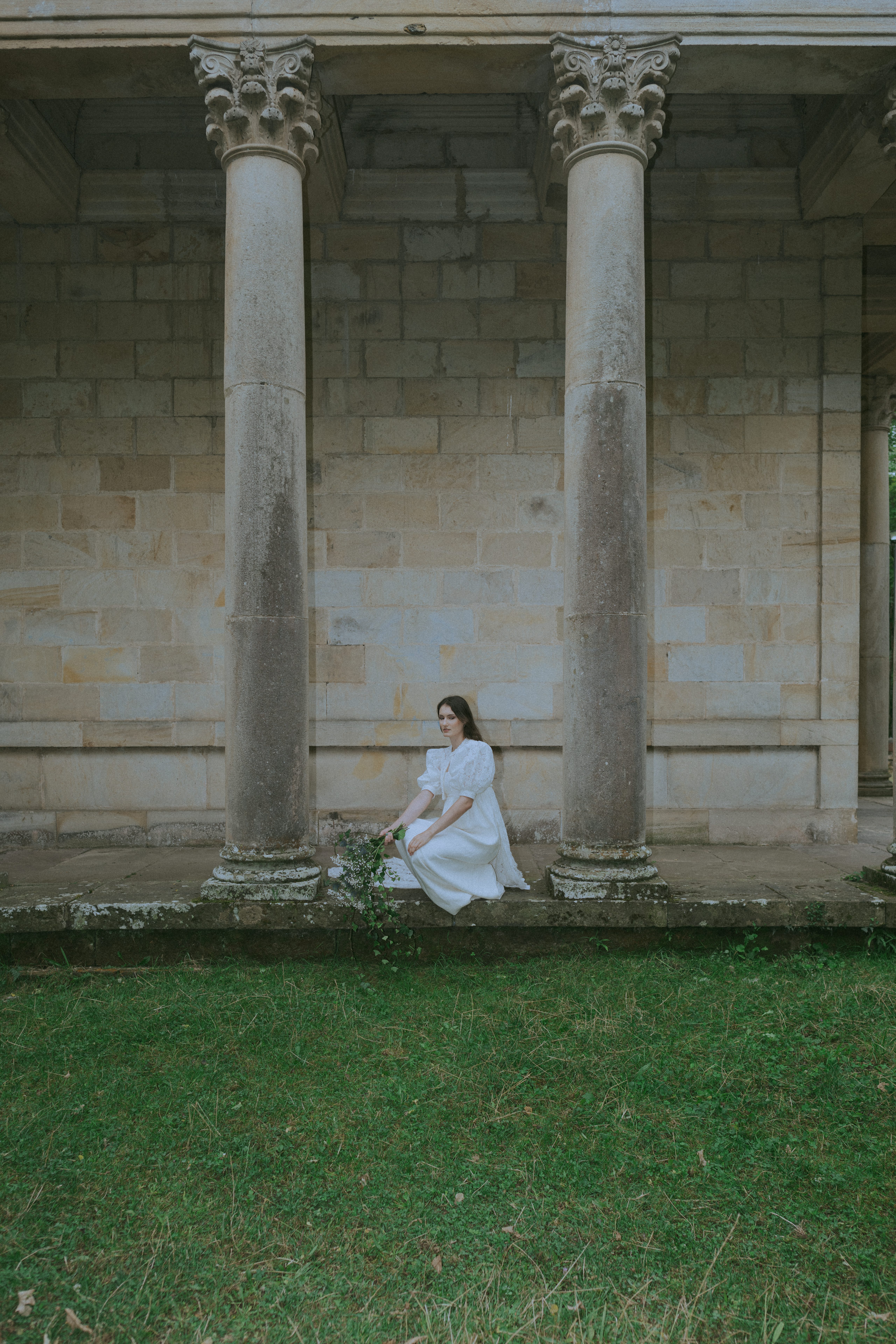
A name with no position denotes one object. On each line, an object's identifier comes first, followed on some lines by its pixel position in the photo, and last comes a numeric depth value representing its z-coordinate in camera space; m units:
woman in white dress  5.61
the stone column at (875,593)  11.95
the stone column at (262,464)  5.75
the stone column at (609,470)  5.75
